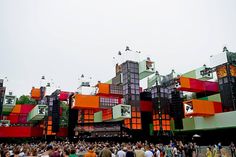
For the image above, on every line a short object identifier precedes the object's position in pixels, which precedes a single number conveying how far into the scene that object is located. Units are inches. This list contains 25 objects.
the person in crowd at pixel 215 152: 429.8
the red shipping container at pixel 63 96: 1361.0
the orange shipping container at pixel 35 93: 1389.3
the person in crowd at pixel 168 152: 516.0
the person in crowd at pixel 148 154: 277.8
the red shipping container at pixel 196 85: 998.0
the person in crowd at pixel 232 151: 617.6
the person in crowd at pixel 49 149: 203.2
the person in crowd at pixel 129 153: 257.2
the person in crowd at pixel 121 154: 289.7
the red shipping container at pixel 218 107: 866.2
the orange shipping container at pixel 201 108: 804.2
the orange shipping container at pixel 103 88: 1115.8
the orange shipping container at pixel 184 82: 949.7
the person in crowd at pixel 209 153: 439.3
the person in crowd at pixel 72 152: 224.1
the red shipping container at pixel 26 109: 1379.5
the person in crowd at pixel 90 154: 244.8
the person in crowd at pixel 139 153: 267.9
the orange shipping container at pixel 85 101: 1047.1
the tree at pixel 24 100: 2030.2
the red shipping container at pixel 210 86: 1060.2
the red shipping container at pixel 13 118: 1413.9
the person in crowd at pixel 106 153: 263.7
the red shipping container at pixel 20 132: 1132.7
